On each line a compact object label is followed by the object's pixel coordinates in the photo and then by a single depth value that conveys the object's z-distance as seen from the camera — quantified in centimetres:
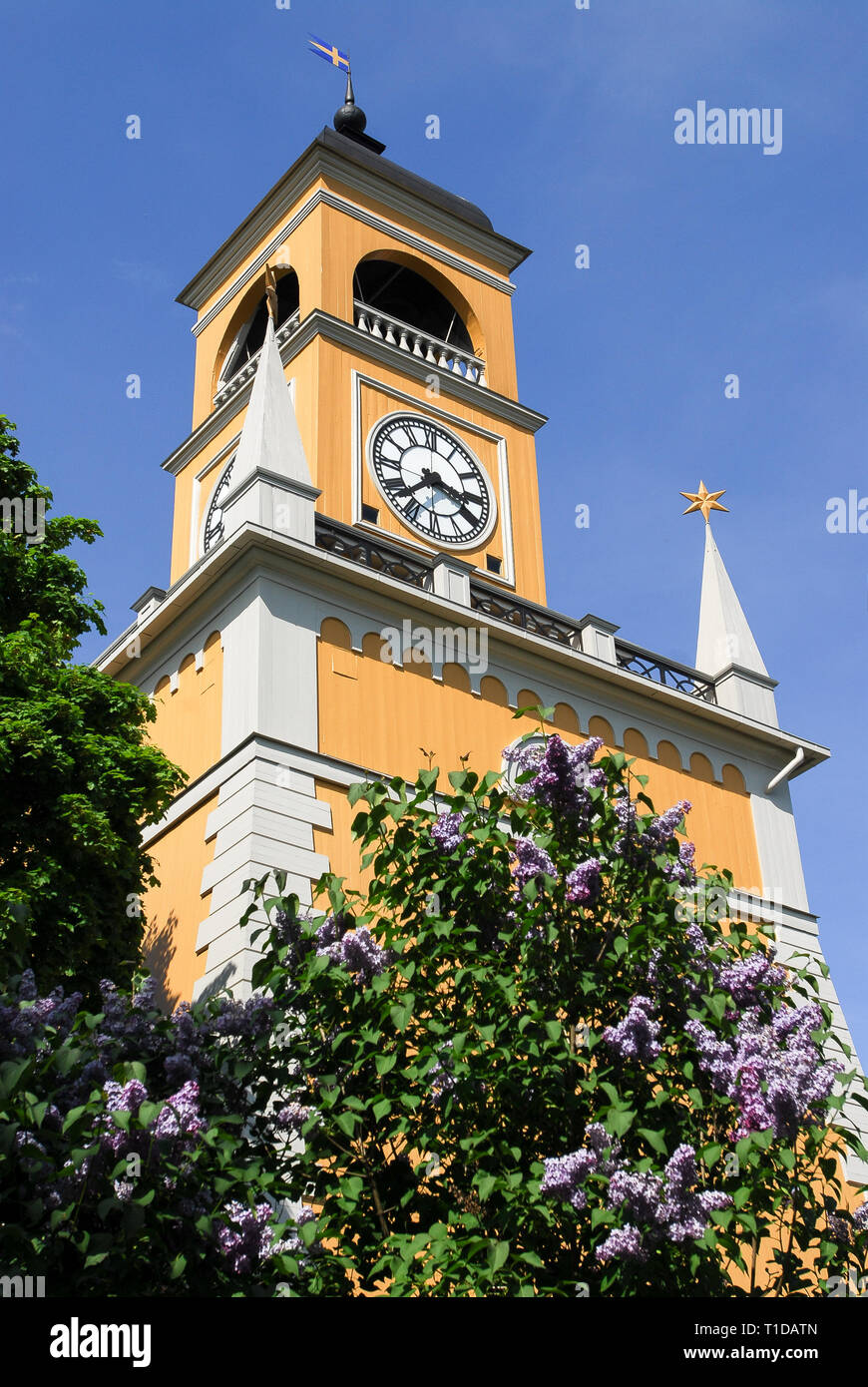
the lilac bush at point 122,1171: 934
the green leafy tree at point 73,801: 1586
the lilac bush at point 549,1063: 1025
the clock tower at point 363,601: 1973
